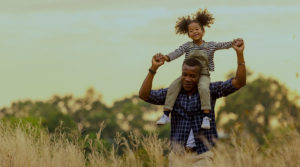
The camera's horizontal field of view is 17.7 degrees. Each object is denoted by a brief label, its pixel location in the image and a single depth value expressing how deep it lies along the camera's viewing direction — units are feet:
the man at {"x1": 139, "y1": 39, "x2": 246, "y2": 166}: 35.57
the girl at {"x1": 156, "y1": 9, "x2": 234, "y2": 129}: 35.55
